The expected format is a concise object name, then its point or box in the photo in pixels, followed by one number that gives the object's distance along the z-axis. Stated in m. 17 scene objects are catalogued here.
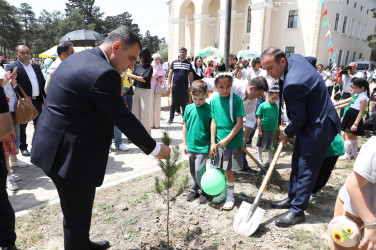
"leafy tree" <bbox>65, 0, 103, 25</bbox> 69.28
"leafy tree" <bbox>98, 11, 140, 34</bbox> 68.19
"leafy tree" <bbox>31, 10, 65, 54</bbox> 58.20
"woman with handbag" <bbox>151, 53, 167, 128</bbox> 7.23
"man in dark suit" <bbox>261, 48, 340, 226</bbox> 2.72
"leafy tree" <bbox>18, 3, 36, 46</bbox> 62.05
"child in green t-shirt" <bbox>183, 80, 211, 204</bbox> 3.23
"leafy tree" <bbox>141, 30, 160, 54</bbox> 65.93
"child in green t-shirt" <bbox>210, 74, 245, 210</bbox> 3.14
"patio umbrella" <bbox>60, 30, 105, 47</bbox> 11.38
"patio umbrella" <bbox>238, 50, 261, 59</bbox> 15.78
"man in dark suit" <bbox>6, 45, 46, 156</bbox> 4.70
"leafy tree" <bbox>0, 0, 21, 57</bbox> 50.07
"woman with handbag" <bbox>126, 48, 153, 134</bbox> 5.80
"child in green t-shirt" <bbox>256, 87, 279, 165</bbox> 4.62
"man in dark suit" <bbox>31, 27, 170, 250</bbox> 1.74
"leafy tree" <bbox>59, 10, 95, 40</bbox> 54.31
